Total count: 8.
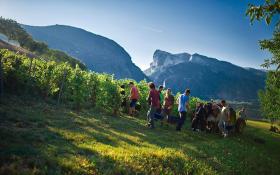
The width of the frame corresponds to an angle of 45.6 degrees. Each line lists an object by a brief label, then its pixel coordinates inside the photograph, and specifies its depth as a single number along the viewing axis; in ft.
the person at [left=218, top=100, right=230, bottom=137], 81.41
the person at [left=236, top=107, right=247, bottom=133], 96.78
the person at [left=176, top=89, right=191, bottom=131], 75.92
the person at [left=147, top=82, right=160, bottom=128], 71.82
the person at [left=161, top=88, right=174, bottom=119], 86.38
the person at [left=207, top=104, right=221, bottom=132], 86.60
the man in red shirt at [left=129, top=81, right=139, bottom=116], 86.12
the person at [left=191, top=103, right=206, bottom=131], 85.61
